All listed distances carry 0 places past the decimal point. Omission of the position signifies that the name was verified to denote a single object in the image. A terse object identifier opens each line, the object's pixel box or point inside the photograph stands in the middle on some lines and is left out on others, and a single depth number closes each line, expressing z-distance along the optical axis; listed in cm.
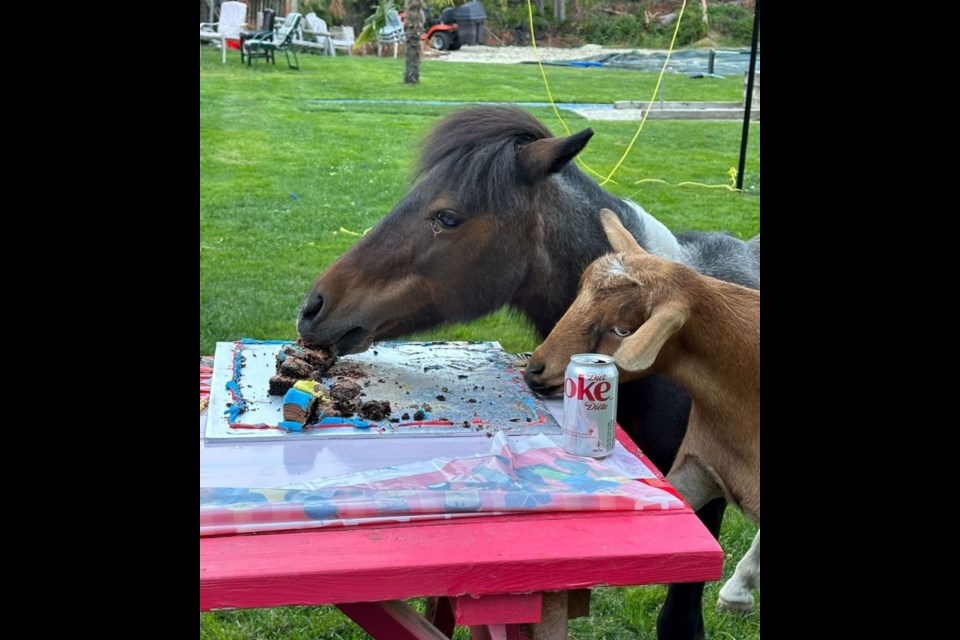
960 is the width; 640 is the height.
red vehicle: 1939
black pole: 811
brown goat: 212
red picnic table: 162
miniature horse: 266
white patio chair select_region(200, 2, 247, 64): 1653
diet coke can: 199
